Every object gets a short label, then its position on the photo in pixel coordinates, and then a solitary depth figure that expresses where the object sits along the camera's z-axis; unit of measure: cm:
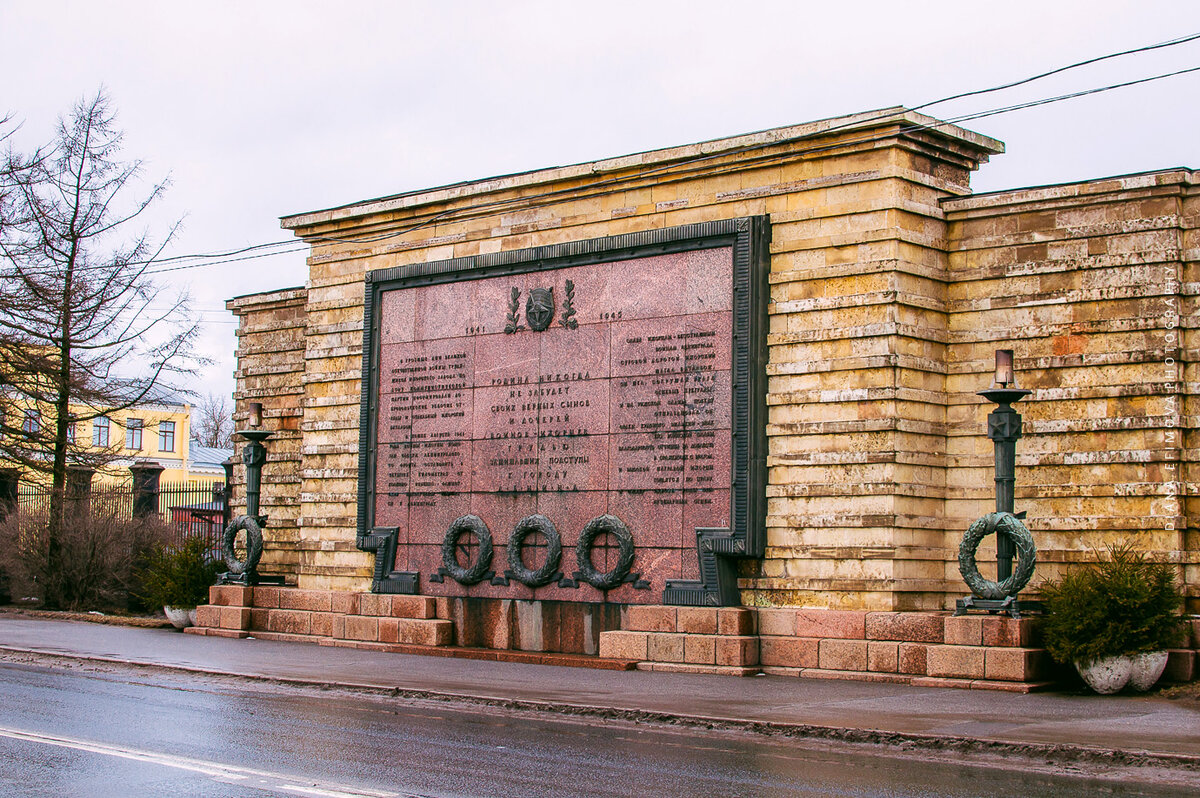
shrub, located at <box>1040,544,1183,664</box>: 1490
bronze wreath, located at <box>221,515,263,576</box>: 2328
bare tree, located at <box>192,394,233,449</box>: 9269
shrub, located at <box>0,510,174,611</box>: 2984
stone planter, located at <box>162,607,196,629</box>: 2462
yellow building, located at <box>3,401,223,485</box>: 7669
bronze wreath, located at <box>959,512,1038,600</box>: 1556
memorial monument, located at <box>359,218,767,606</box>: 1816
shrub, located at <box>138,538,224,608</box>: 2462
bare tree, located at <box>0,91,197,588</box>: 3127
